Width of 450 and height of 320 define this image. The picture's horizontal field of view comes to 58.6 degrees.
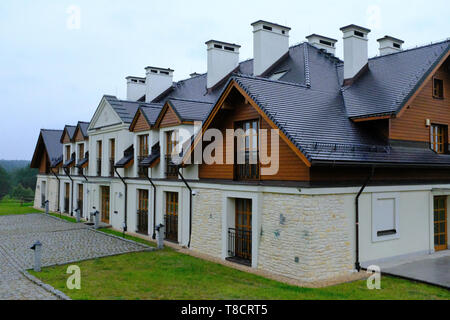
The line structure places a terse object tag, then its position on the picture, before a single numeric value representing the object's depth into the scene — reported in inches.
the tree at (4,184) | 3331.7
